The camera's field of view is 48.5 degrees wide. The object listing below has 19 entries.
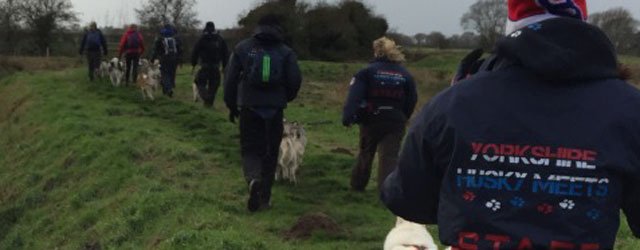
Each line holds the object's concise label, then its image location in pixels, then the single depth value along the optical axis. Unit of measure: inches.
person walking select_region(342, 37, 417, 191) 318.0
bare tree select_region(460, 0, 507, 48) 2050.9
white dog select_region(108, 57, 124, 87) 778.2
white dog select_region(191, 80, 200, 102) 674.8
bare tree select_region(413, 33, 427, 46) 2579.0
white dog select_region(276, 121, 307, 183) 370.0
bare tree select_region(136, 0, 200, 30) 1707.9
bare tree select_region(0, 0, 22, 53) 1721.2
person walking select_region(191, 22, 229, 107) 597.3
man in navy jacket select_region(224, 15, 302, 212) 293.0
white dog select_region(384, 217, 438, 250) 183.9
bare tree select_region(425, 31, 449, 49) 2423.7
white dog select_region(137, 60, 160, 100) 681.0
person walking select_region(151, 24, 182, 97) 666.8
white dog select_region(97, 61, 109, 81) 840.9
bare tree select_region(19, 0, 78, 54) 1796.1
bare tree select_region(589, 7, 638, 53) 1988.2
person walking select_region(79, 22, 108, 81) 812.0
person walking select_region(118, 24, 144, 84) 743.1
